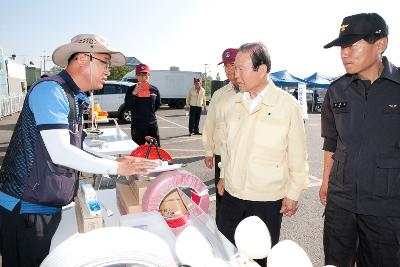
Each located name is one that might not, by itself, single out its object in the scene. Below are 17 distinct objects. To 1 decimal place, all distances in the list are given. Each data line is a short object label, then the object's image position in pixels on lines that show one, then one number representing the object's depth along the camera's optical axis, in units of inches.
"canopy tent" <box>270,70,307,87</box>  1026.1
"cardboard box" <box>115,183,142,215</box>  82.1
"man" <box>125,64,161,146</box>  244.5
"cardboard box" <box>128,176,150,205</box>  83.5
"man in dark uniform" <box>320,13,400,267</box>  85.4
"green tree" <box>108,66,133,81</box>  3005.9
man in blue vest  67.7
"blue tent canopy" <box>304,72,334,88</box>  1063.0
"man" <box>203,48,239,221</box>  159.6
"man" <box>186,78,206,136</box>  539.2
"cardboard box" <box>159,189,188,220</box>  83.3
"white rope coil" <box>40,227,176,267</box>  43.2
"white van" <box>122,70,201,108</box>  1135.0
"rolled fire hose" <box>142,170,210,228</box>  78.9
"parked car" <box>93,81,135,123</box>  670.5
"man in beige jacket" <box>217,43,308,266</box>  98.0
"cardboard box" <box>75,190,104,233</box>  66.6
